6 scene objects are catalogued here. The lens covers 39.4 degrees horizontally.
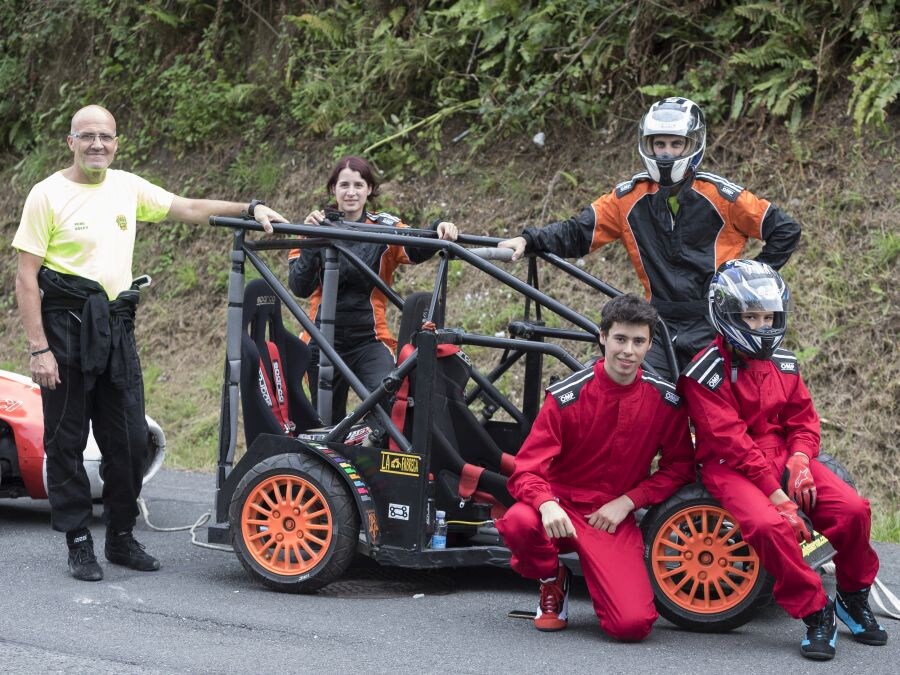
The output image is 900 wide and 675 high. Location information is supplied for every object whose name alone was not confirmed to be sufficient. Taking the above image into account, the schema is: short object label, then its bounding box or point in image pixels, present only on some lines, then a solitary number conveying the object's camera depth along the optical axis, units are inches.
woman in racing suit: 269.7
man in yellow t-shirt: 226.4
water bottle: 219.3
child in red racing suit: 185.0
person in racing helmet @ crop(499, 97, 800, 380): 235.8
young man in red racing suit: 195.3
